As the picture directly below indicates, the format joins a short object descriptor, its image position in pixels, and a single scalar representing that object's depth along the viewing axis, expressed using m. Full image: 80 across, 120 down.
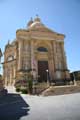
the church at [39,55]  18.37
